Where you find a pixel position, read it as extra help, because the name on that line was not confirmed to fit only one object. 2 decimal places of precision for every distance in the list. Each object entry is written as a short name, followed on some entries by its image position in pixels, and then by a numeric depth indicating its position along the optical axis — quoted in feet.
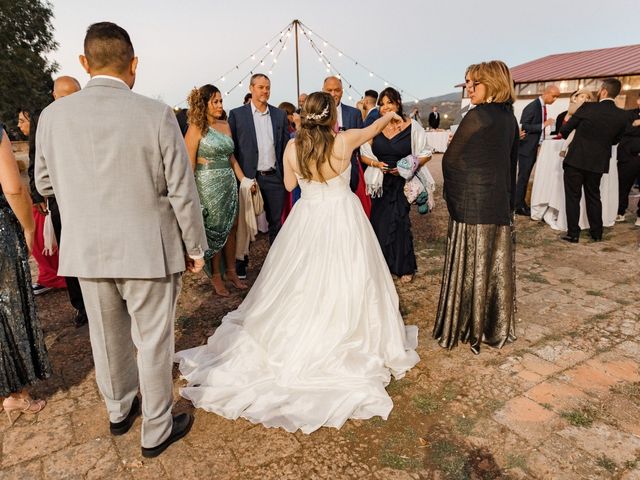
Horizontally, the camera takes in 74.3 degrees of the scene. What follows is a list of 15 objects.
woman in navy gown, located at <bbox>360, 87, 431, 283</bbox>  14.33
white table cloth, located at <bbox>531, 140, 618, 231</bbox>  22.57
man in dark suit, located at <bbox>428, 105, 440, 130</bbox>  64.24
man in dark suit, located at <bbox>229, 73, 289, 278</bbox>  15.37
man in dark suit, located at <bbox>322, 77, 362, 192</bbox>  16.44
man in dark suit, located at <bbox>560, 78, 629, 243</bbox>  18.80
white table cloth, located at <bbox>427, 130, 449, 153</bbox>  60.95
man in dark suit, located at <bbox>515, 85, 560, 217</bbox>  23.58
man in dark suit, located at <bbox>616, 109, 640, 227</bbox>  22.97
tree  74.74
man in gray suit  6.26
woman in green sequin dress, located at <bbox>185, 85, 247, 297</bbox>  13.37
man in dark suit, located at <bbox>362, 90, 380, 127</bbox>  29.66
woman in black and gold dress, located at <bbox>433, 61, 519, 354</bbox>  9.91
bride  9.23
